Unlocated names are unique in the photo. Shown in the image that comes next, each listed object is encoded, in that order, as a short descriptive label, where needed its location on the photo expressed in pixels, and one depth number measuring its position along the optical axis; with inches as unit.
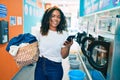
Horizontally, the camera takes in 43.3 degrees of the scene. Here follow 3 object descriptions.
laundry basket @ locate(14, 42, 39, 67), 80.0
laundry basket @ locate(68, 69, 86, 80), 93.1
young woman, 78.2
